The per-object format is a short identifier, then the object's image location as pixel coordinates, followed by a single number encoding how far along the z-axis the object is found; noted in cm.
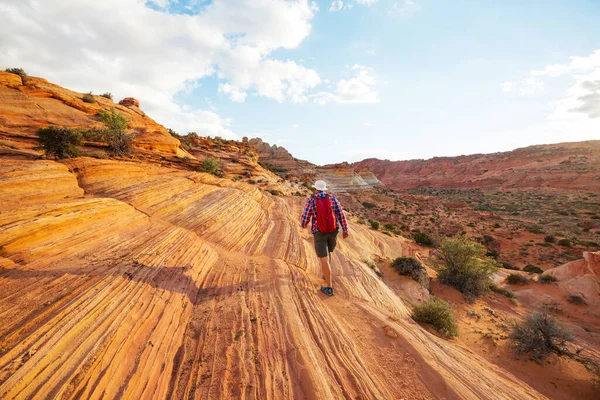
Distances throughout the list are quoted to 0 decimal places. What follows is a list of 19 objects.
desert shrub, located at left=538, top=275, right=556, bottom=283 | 1242
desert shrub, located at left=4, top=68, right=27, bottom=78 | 1428
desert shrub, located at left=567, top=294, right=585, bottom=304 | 1043
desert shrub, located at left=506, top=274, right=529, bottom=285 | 1277
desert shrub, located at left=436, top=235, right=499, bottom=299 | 966
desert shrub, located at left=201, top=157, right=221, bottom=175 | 1493
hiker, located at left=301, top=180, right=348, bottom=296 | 465
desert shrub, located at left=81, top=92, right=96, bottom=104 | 1616
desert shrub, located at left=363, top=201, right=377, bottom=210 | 3608
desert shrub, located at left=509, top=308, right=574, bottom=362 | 562
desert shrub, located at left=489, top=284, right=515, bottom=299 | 1076
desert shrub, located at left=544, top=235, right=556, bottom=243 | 2058
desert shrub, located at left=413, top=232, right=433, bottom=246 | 1815
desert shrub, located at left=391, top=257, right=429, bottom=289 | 921
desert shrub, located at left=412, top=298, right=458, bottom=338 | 542
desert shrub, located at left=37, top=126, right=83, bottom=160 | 812
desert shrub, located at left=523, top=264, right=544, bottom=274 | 1551
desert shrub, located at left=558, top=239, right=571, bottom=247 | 1959
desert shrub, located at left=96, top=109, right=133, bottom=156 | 1135
